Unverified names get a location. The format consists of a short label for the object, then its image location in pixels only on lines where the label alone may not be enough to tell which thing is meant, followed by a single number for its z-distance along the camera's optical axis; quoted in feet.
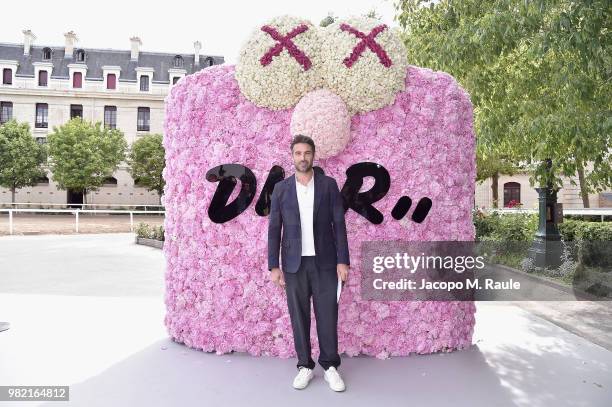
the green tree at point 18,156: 127.44
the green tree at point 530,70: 19.92
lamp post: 34.86
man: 12.71
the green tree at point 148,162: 130.52
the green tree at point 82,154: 125.39
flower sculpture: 14.90
